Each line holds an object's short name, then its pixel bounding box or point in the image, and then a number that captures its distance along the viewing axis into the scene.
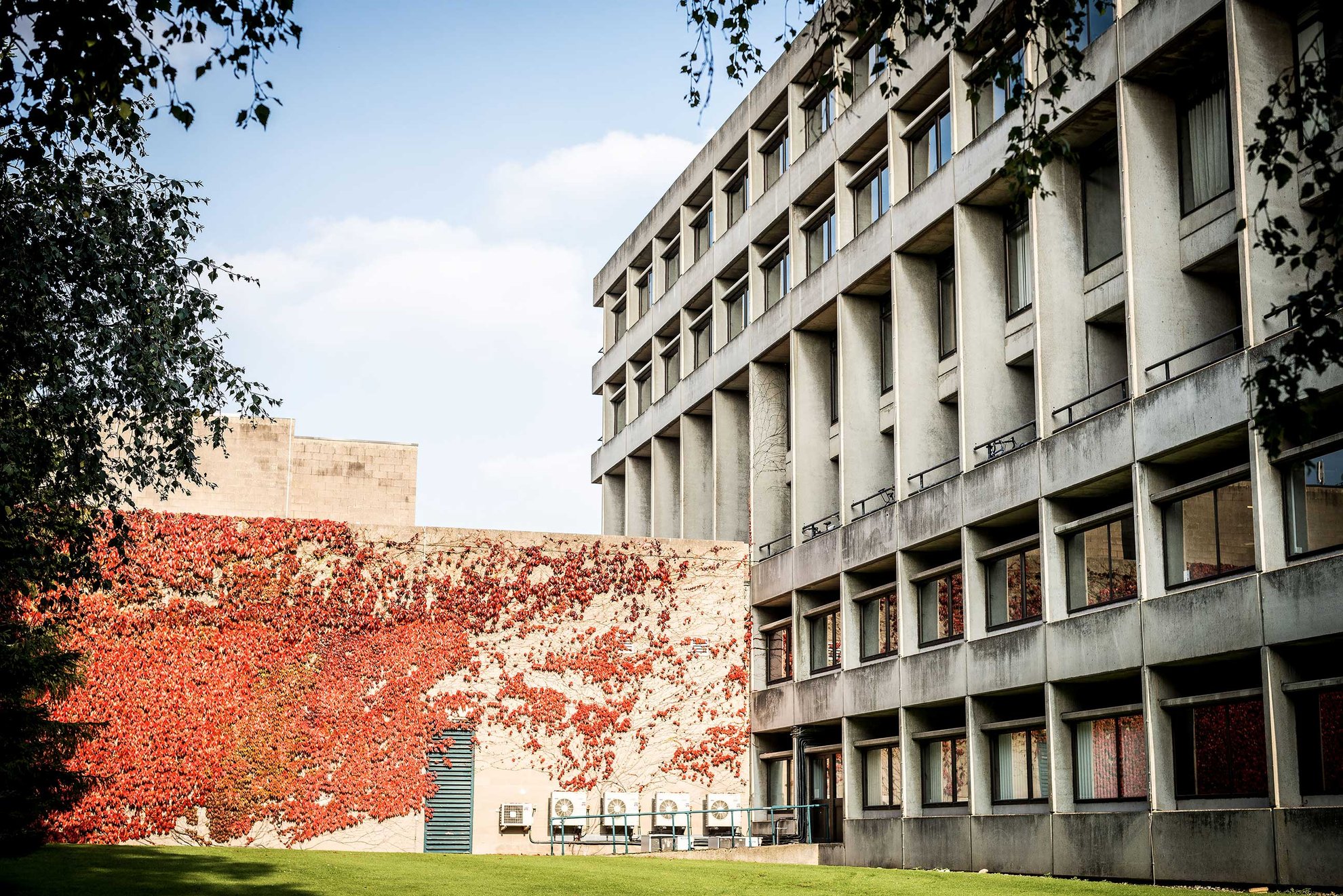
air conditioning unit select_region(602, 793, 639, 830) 33.94
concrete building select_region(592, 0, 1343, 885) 21.77
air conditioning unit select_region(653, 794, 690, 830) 34.34
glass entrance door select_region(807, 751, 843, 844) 34.72
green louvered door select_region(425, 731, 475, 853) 32.56
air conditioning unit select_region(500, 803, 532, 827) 33.19
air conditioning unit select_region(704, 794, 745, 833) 35.00
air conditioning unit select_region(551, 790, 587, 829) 33.41
